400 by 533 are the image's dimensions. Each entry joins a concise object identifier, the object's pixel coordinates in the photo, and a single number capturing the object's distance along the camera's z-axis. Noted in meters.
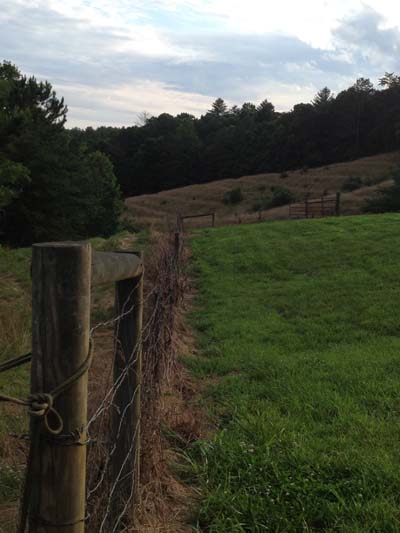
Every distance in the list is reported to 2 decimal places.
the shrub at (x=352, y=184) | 53.25
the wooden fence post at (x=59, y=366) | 1.46
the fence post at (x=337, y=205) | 27.40
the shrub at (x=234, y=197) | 57.31
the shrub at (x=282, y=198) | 47.03
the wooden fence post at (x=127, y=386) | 2.55
